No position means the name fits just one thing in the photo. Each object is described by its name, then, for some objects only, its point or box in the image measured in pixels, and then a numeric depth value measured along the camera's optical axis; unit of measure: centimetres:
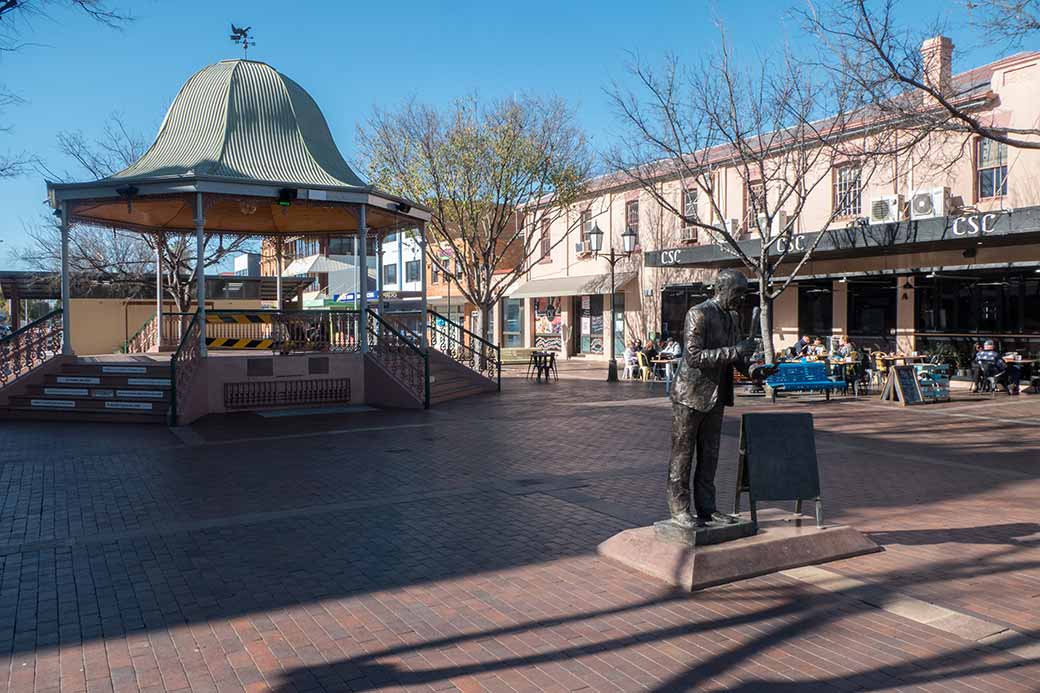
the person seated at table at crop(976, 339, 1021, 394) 1861
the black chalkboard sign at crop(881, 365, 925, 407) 1693
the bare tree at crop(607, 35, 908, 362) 1917
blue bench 1755
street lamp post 2300
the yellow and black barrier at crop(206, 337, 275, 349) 1630
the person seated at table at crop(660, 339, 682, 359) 2119
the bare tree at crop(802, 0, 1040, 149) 1228
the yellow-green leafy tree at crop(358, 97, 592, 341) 2522
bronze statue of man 567
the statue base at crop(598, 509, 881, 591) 559
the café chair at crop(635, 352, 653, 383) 2306
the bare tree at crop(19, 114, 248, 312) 2558
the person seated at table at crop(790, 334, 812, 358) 2123
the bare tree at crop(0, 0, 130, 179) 1117
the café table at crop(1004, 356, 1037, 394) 1852
